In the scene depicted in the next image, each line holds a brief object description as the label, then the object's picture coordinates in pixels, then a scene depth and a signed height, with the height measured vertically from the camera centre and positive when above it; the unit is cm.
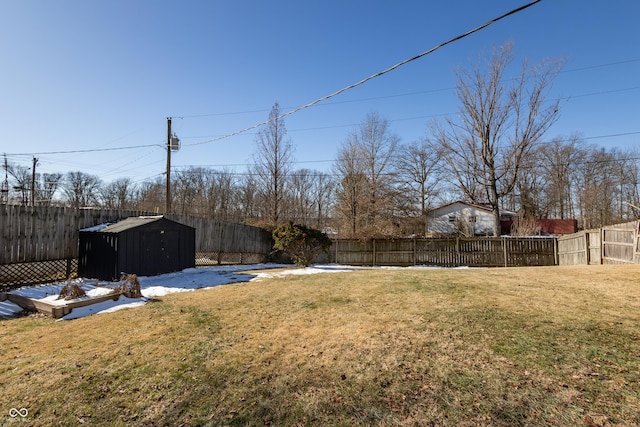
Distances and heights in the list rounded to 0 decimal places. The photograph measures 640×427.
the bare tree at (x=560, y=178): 3606 +648
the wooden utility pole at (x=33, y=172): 2564 +550
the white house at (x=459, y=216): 3341 +176
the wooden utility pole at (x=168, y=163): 1475 +349
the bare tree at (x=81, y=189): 4766 +725
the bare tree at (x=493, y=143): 2112 +629
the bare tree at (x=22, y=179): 3694 +747
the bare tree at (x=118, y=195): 4802 +637
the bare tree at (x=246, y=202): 3941 +427
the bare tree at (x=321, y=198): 4103 +492
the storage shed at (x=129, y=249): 880 -41
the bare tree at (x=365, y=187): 2355 +379
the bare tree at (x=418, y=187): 3002 +488
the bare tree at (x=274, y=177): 2009 +379
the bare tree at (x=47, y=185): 4362 +731
